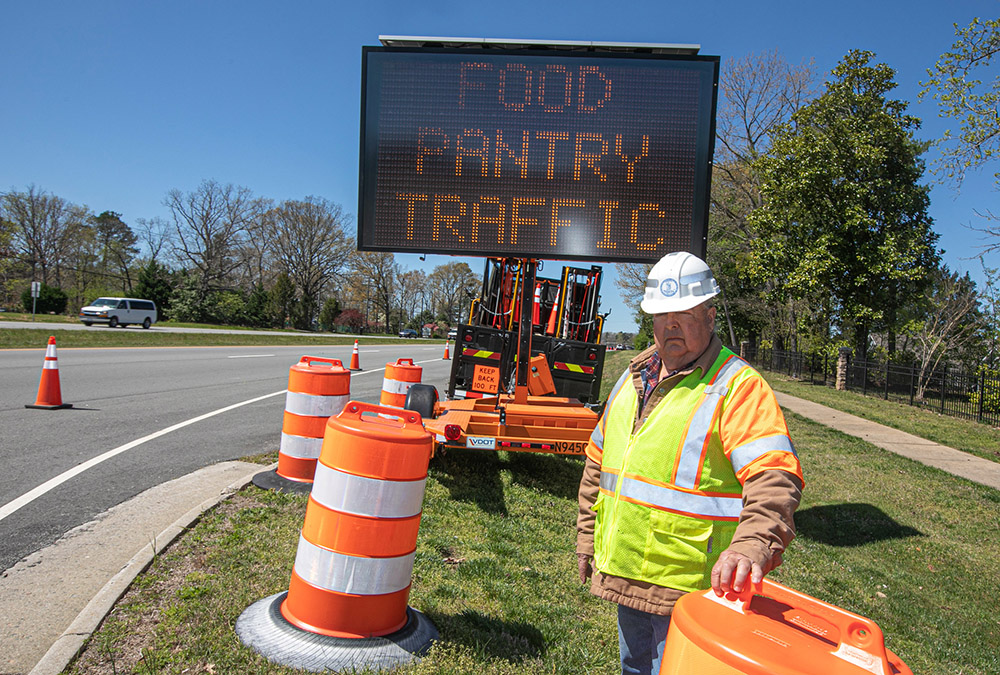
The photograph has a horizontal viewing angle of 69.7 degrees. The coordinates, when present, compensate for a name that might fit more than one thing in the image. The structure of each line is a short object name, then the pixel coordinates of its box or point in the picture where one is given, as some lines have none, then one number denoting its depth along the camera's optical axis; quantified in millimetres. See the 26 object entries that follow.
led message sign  6312
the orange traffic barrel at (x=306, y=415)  6230
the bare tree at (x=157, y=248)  69875
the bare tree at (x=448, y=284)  103250
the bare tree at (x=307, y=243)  74250
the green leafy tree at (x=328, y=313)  77250
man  2197
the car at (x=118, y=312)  36219
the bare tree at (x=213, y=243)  69500
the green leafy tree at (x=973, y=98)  12758
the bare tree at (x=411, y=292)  101250
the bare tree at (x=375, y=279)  86000
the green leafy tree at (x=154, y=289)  58906
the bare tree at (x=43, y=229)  62156
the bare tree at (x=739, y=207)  32594
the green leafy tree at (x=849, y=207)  25203
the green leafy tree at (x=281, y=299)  69312
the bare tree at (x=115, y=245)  72812
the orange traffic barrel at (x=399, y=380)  9859
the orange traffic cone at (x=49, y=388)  9578
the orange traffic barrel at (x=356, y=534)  3357
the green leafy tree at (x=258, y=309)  65500
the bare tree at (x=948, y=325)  23609
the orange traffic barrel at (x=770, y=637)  1551
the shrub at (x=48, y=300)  45781
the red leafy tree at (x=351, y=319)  88688
